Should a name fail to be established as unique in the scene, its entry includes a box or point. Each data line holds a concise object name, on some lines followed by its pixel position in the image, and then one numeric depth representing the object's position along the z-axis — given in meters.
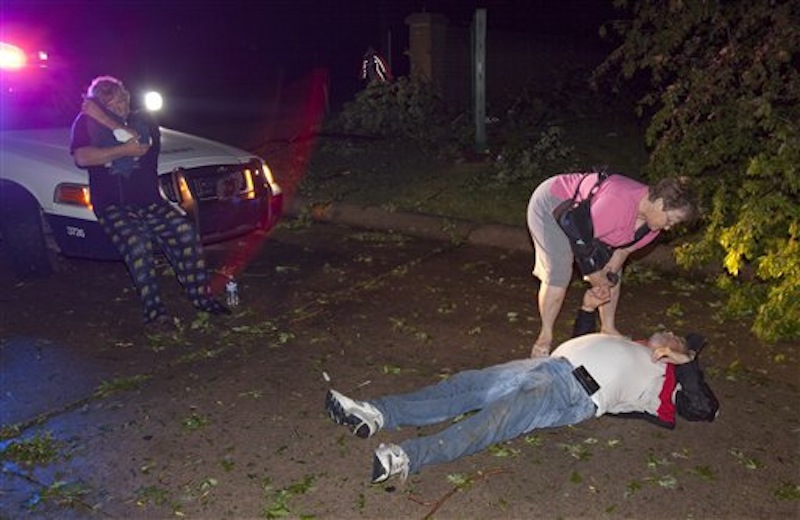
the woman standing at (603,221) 4.21
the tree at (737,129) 5.21
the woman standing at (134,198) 5.78
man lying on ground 3.84
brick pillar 14.21
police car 6.33
